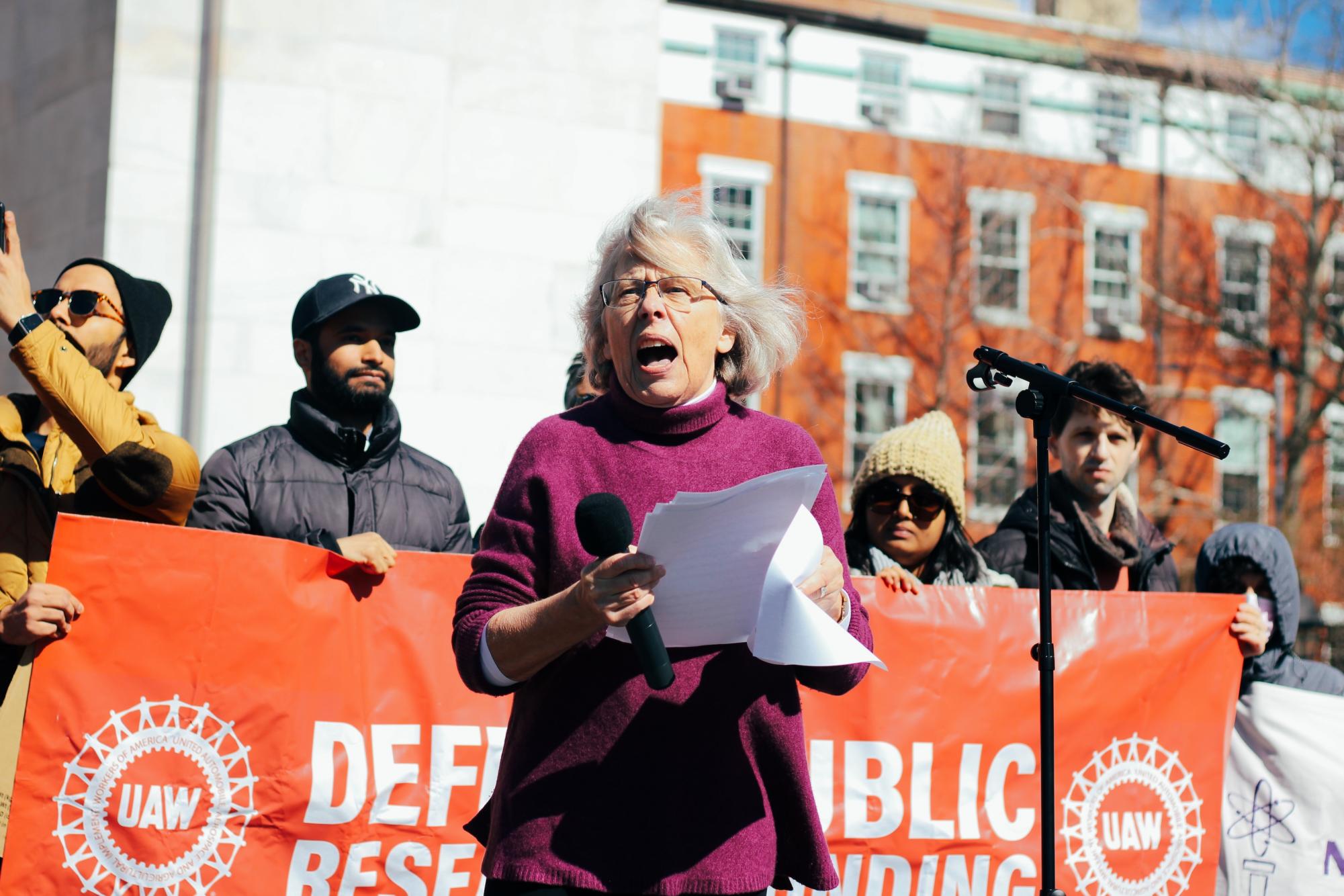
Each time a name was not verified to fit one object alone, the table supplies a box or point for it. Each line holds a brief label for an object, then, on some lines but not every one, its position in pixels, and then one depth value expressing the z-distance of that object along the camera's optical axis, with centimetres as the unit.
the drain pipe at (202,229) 776
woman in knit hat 499
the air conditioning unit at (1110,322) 2823
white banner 492
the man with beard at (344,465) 445
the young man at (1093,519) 518
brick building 2642
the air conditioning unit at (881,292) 2731
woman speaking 247
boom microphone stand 347
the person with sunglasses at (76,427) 396
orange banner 391
